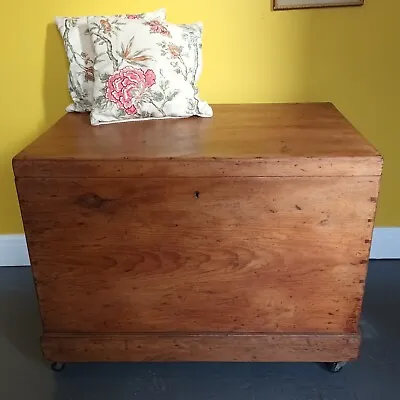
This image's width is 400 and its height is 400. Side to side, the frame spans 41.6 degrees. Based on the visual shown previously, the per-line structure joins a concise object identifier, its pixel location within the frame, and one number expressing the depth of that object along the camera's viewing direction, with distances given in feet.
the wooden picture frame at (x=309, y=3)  4.96
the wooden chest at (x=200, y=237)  3.69
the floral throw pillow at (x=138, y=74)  4.50
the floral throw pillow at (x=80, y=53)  4.89
